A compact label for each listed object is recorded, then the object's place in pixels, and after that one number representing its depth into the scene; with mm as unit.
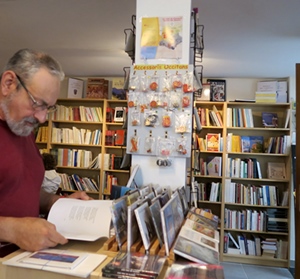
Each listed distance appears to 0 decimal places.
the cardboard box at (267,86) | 3947
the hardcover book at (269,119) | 3934
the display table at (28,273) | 716
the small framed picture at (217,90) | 4055
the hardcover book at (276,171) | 3867
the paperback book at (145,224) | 850
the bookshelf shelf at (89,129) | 4234
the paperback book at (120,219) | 838
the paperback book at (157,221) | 878
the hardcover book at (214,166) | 3951
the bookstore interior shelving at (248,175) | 3791
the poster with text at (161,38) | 1488
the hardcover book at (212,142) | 3965
